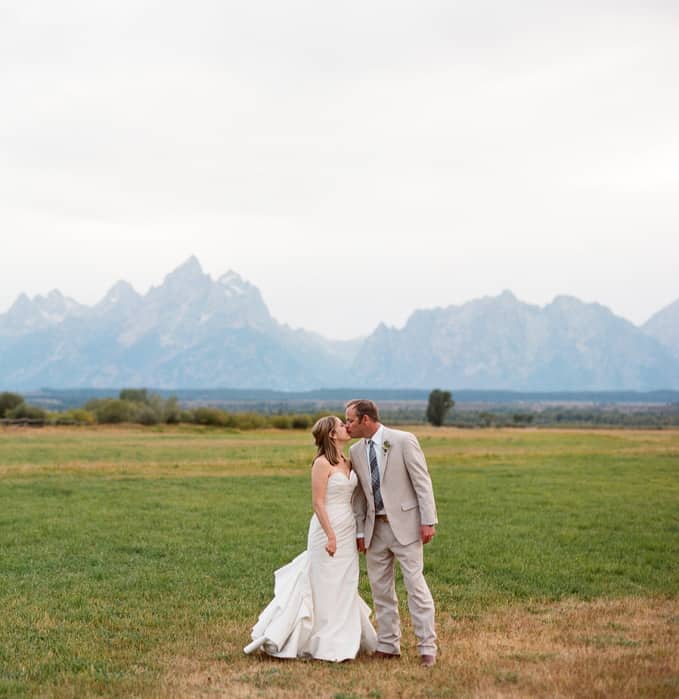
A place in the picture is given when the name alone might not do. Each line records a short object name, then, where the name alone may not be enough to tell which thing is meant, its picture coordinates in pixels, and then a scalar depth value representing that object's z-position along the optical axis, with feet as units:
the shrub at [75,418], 289.53
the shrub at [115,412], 313.12
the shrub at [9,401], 305.12
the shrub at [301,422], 322.86
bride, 33.30
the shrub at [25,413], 292.45
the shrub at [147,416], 310.86
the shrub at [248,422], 316.03
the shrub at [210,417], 321.52
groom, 32.81
